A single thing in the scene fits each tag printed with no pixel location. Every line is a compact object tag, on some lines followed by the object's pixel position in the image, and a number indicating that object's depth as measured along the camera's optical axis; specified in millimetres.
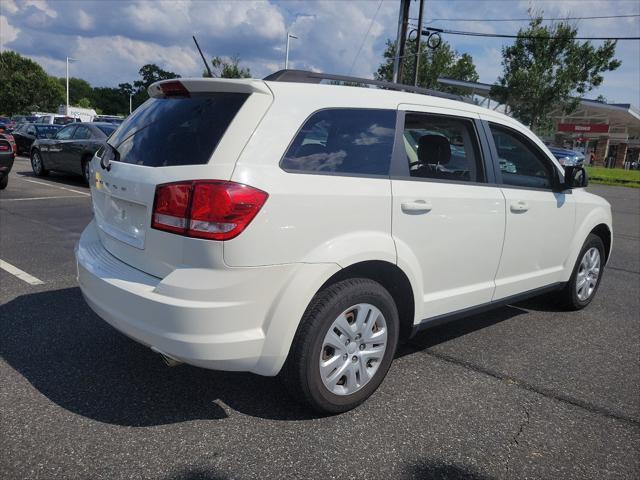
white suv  2432
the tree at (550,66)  28875
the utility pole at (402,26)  20406
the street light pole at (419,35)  22062
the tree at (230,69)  31206
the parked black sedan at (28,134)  21250
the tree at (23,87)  56594
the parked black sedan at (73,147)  12492
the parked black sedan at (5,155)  10453
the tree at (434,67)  34991
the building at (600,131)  47594
